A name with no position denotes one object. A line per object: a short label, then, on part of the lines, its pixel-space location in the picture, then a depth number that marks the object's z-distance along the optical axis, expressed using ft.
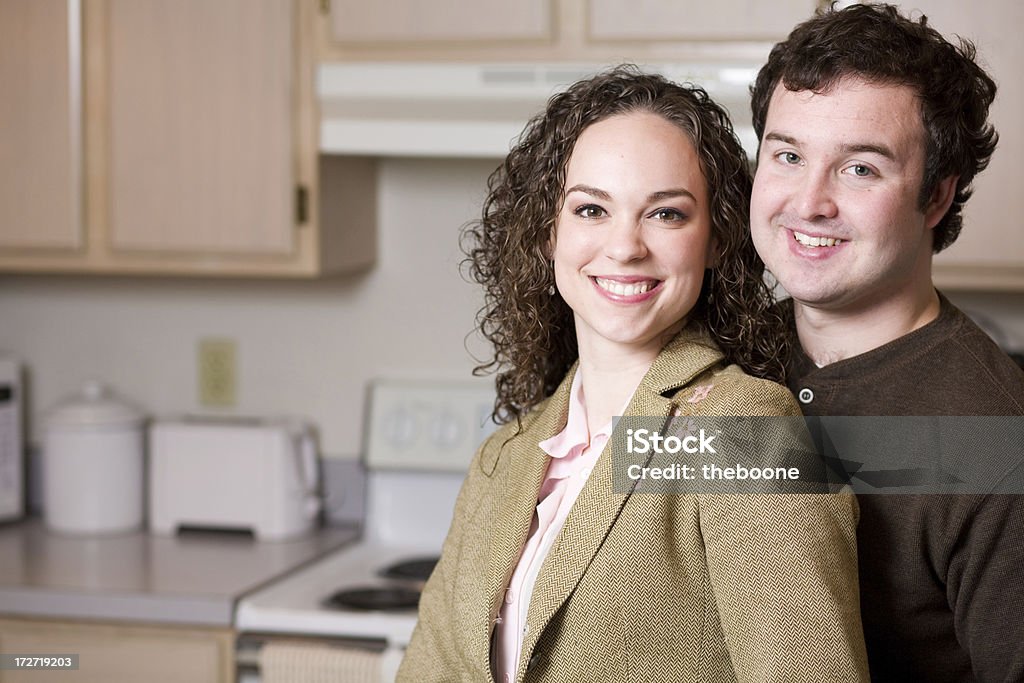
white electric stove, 8.52
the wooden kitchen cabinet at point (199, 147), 8.00
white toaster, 8.92
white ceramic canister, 8.98
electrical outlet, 9.52
